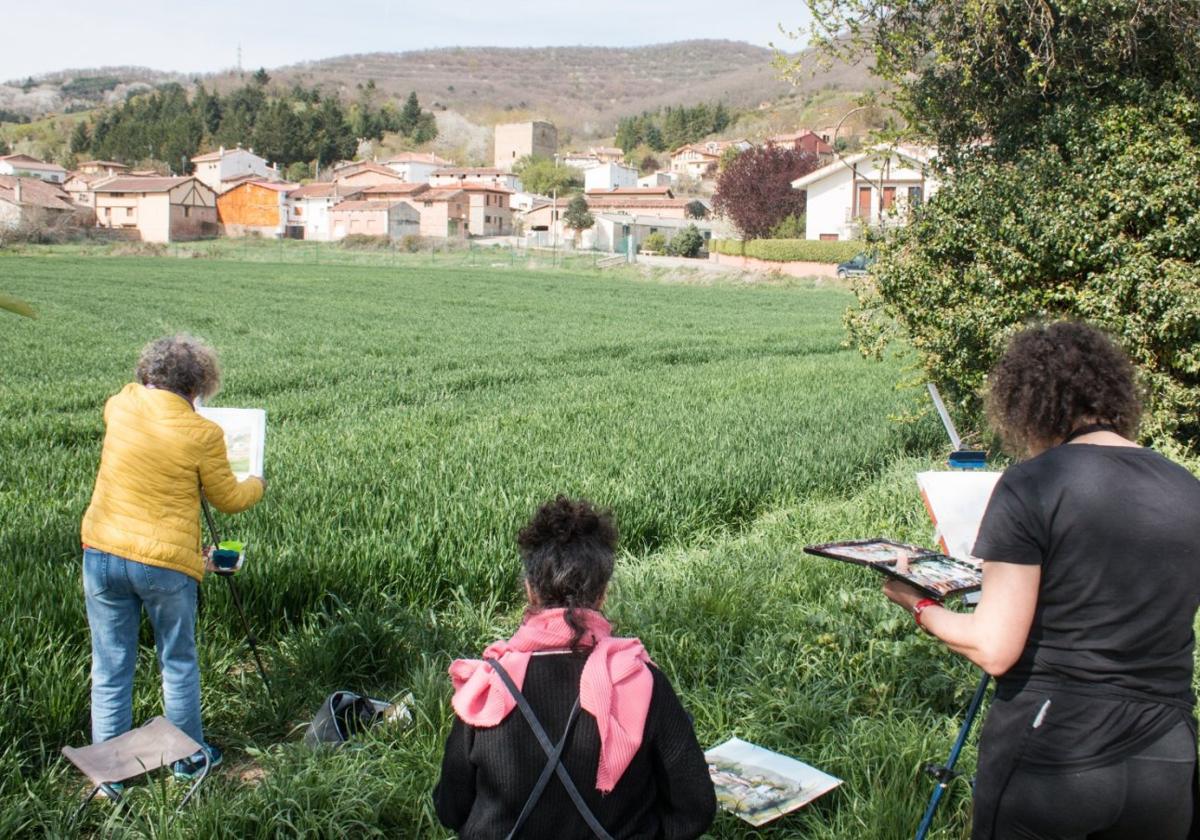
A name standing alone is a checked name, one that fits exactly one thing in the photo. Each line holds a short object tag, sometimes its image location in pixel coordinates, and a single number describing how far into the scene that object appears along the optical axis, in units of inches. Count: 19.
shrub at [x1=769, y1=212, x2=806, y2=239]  2475.4
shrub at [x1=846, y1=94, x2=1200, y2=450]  274.8
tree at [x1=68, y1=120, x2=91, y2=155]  5900.6
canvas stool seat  129.0
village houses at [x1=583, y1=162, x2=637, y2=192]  4781.0
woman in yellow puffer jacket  141.1
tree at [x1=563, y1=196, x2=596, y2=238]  3469.5
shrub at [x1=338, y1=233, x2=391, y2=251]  2878.9
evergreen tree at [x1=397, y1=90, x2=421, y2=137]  7037.4
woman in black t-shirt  85.5
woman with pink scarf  86.2
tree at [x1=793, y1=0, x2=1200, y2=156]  286.4
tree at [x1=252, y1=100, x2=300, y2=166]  5290.4
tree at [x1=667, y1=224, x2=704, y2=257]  2659.9
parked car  1722.4
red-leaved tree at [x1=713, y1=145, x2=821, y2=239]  2588.6
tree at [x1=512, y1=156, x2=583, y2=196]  5009.8
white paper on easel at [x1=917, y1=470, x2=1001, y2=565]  118.6
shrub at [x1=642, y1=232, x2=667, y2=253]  2839.6
